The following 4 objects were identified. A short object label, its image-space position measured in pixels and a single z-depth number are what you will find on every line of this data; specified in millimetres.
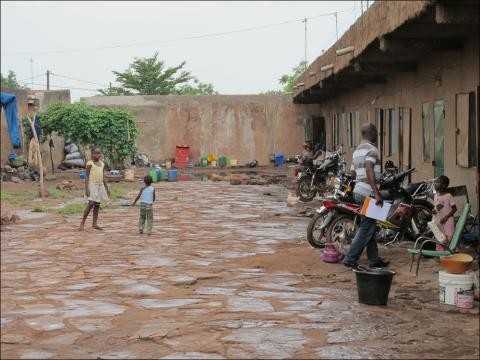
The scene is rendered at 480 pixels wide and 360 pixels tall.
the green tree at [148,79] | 48938
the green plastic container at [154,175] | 24286
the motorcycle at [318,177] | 16375
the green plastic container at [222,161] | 32000
